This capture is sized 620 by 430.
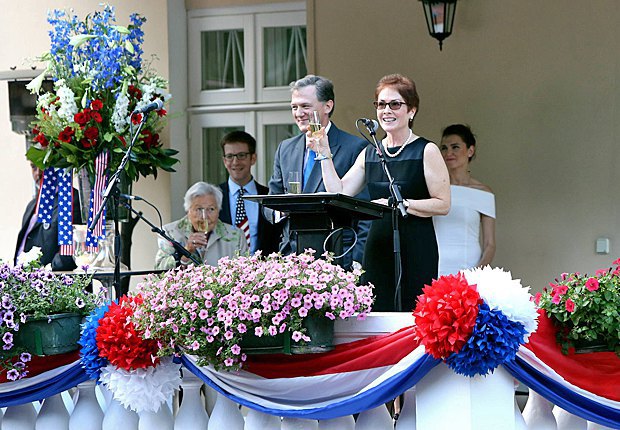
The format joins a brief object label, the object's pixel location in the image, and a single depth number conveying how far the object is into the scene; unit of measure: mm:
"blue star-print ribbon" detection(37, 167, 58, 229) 11223
